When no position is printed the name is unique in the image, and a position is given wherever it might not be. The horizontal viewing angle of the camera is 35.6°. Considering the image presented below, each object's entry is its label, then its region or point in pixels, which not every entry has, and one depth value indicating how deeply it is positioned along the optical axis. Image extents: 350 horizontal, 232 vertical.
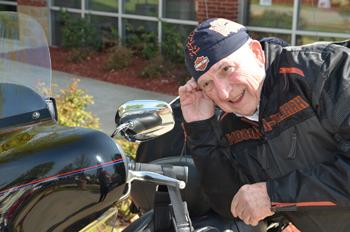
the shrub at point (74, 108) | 4.48
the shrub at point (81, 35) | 11.47
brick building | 8.42
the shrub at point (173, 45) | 9.80
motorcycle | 1.47
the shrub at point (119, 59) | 10.20
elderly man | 1.77
